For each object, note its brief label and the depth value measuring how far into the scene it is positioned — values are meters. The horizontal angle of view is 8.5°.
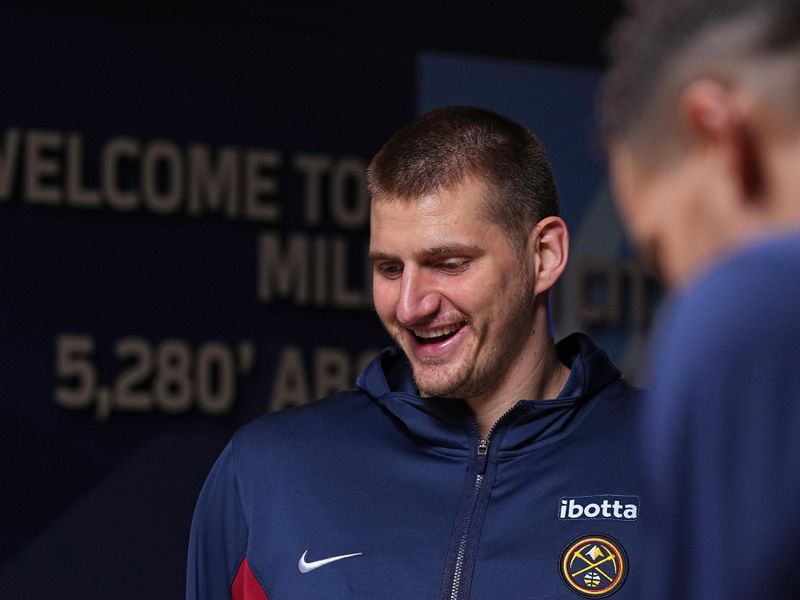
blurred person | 2.70
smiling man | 4.81
